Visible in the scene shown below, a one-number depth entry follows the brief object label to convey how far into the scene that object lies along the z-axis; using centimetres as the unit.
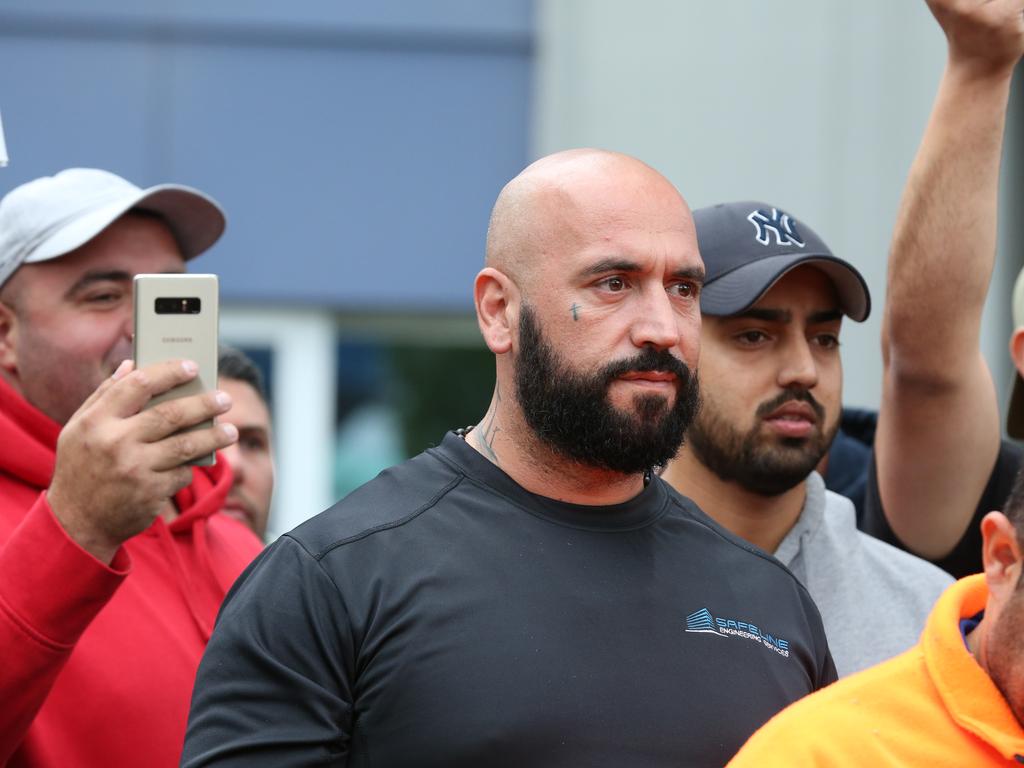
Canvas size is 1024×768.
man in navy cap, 595
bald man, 400
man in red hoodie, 437
